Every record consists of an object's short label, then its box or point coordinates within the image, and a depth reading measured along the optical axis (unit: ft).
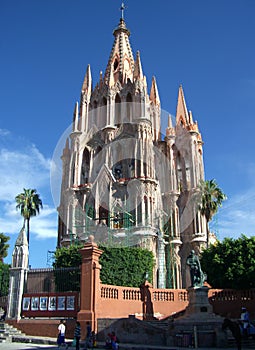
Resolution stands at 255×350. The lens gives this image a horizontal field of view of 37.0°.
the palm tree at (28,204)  138.34
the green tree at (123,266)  93.15
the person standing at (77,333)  44.55
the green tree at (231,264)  87.76
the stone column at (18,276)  64.90
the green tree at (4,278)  114.62
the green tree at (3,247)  164.45
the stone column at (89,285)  56.95
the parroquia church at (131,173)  138.72
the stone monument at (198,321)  49.03
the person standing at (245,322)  51.66
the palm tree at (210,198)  123.24
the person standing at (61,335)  49.39
